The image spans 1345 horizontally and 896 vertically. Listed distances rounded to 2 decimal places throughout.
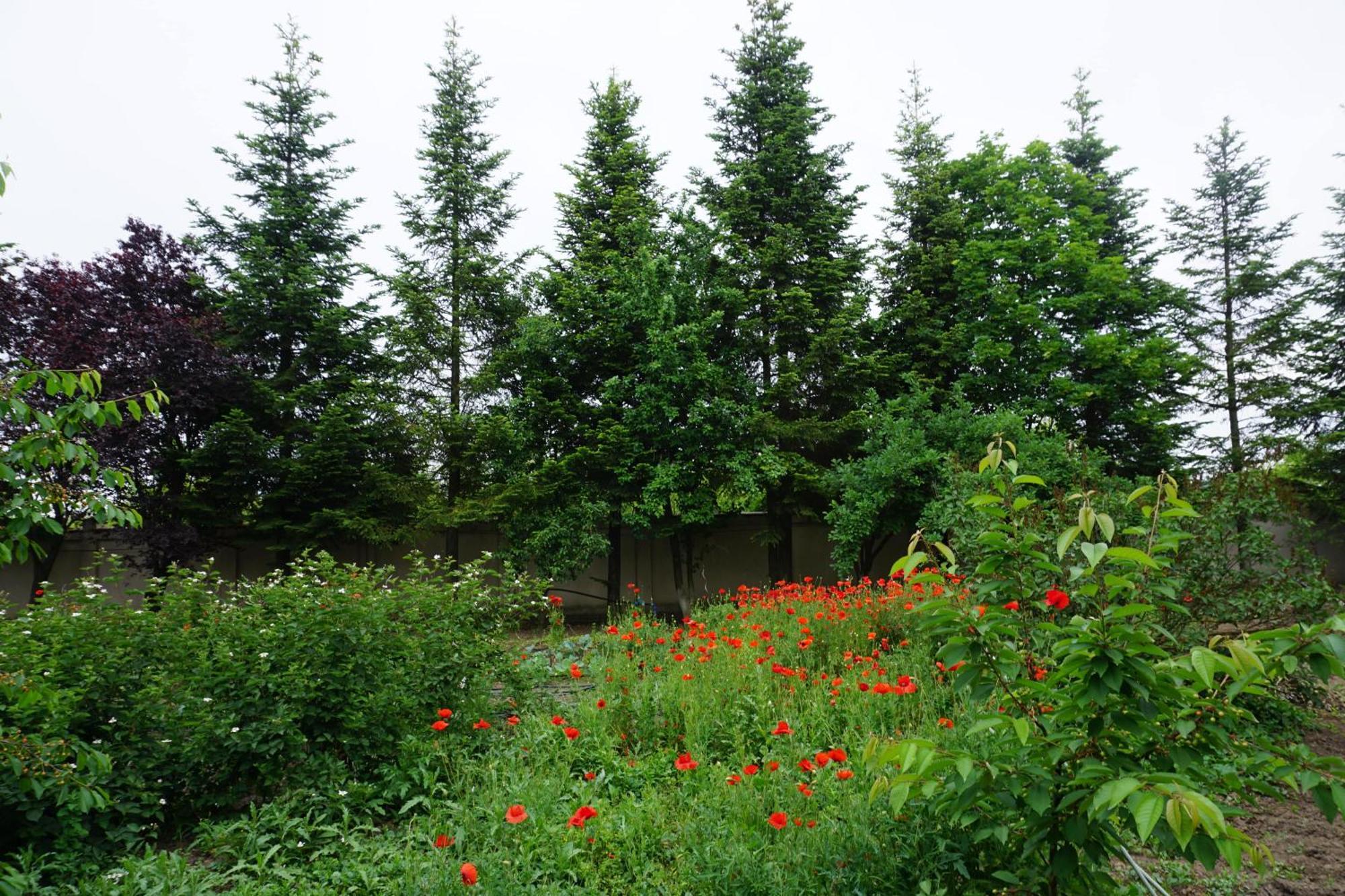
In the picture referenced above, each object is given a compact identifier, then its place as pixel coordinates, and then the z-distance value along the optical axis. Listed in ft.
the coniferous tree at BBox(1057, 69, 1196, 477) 44.55
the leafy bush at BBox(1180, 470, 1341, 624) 18.56
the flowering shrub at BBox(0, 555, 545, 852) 9.72
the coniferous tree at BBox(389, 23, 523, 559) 39.47
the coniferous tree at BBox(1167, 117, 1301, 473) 53.57
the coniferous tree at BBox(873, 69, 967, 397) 44.37
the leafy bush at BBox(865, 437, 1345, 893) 4.79
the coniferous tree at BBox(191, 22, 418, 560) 38.27
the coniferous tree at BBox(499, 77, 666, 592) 36.35
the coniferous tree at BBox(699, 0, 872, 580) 40.45
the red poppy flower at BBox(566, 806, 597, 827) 8.14
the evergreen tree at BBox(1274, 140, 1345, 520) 49.55
